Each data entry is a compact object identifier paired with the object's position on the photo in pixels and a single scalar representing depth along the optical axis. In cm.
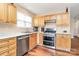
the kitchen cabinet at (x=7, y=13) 150
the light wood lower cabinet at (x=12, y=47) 142
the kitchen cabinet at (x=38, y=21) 337
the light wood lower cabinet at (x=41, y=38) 321
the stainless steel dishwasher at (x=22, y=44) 173
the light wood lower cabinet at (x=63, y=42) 249
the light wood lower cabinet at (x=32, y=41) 250
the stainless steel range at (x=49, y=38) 277
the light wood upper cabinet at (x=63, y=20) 266
